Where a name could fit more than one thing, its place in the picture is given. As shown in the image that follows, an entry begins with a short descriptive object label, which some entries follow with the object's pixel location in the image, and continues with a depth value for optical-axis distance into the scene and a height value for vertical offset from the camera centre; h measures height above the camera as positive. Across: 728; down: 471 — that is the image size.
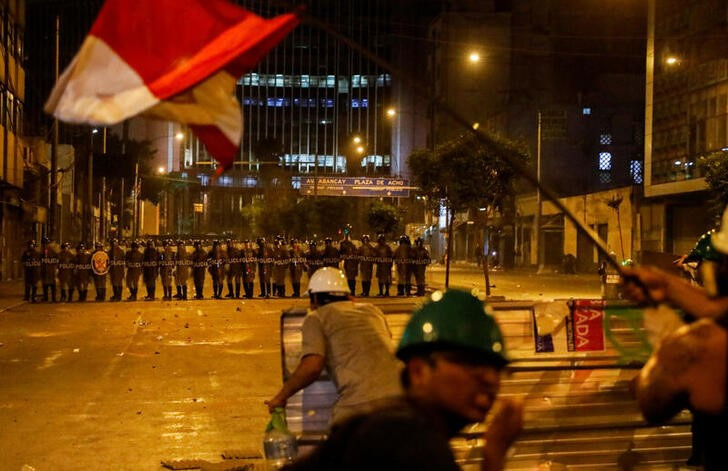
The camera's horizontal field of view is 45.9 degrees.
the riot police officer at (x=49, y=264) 25.45 -0.77
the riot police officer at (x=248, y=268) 27.02 -0.91
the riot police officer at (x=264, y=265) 27.27 -0.83
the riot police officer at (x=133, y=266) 26.12 -0.83
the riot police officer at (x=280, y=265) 27.22 -0.83
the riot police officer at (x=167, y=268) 26.50 -0.91
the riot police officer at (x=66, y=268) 25.48 -0.88
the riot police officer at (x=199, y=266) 26.42 -0.83
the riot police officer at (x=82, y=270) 25.48 -0.93
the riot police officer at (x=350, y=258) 27.41 -0.60
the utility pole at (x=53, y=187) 29.81 +1.86
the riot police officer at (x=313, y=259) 27.38 -0.63
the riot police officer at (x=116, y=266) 26.02 -0.83
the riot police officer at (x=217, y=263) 26.70 -0.75
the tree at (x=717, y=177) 23.47 +1.77
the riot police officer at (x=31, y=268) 25.31 -0.88
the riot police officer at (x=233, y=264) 26.86 -0.78
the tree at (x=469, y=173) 26.34 +2.07
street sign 48.44 +3.03
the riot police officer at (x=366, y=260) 27.52 -0.67
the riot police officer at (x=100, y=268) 25.38 -0.87
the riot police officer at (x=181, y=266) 26.36 -0.83
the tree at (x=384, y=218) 49.53 +1.23
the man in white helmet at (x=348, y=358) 4.52 -0.63
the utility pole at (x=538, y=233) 49.04 +0.42
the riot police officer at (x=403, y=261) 27.48 -0.70
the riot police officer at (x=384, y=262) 27.53 -0.73
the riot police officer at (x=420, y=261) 27.56 -0.69
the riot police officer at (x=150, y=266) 26.22 -0.83
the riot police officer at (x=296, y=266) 27.59 -0.87
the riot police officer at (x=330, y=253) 27.41 -0.44
